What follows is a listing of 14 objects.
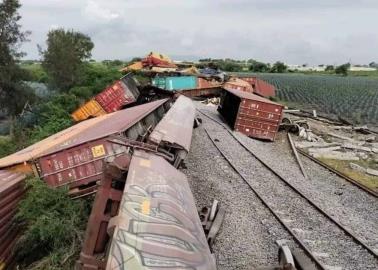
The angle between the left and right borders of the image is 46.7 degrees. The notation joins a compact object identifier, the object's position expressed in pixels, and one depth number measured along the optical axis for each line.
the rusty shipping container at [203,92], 42.37
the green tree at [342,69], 165.25
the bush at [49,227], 10.27
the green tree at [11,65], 33.34
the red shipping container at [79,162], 12.68
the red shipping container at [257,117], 25.02
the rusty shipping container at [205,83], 43.19
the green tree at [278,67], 166.50
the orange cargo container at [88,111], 29.77
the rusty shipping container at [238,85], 41.44
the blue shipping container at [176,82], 41.66
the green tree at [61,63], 45.31
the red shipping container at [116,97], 30.03
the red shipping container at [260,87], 48.75
